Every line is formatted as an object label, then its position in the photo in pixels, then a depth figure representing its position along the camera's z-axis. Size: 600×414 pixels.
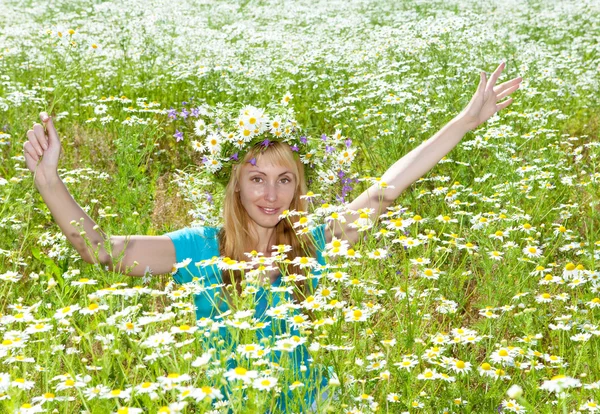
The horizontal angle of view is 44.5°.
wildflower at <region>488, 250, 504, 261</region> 3.32
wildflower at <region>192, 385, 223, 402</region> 1.68
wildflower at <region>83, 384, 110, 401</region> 1.89
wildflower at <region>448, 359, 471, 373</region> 2.56
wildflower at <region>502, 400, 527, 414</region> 2.47
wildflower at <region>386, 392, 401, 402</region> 2.38
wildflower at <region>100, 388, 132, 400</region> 1.88
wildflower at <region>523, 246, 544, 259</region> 3.30
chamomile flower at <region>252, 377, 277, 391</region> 1.81
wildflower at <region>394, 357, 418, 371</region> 2.50
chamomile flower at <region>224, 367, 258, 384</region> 1.81
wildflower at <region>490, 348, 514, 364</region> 2.50
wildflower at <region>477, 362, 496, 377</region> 2.54
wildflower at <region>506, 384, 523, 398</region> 1.29
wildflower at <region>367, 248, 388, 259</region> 2.62
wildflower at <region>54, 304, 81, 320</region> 2.20
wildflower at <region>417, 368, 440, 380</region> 2.52
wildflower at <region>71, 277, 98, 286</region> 2.36
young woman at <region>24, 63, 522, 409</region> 3.23
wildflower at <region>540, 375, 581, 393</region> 1.49
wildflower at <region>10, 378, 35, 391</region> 1.88
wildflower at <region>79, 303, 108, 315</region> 2.18
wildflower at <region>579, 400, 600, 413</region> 2.18
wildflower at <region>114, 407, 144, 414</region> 1.77
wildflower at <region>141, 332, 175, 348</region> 2.00
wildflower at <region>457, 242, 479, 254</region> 3.17
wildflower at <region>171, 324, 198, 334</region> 2.03
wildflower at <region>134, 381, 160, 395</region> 1.87
